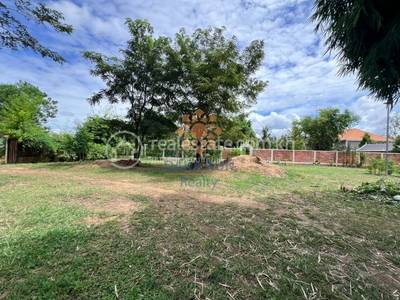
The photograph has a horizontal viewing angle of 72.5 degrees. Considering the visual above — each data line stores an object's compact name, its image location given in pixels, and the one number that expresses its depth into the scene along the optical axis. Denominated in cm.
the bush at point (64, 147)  1351
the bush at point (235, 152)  1550
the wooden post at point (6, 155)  1268
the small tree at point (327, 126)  2894
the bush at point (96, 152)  1373
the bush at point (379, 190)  574
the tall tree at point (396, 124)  3034
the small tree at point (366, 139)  3481
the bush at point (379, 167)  1293
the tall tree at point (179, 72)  994
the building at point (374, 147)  3115
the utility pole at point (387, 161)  1227
